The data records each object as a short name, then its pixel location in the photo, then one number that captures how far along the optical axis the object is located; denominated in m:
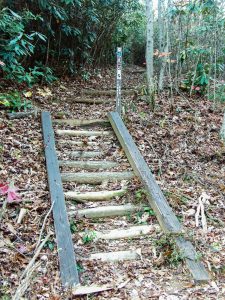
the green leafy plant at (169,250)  3.28
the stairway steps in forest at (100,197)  3.35
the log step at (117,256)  3.31
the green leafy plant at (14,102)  5.85
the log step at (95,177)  4.42
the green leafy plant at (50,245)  3.28
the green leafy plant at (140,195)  4.16
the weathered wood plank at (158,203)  3.19
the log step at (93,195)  4.08
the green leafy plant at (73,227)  3.61
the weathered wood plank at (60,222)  2.96
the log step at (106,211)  3.84
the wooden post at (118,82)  5.95
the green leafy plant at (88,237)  3.52
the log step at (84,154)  5.00
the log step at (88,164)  4.72
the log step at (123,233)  3.60
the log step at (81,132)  5.57
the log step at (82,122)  5.91
